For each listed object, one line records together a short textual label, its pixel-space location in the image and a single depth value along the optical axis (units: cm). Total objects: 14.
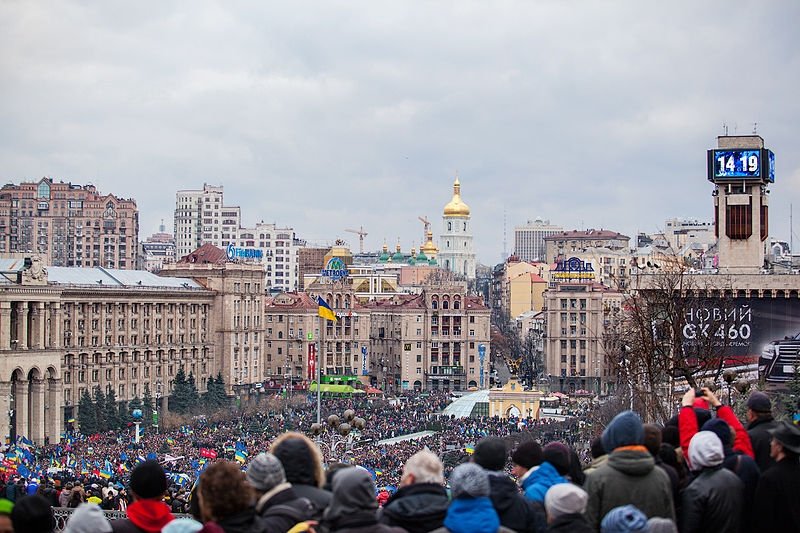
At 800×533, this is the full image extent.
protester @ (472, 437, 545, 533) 1143
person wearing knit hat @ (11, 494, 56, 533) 1050
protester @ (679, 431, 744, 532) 1220
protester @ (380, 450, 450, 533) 1108
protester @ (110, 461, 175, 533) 1120
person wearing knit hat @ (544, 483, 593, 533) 1094
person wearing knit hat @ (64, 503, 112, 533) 1017
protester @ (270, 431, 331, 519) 1165
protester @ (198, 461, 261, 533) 1053
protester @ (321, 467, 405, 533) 1045
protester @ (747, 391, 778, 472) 1428
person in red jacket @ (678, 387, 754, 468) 1412
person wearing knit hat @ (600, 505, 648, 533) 1044
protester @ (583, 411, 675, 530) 1167
